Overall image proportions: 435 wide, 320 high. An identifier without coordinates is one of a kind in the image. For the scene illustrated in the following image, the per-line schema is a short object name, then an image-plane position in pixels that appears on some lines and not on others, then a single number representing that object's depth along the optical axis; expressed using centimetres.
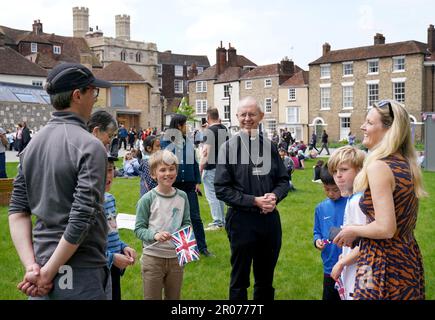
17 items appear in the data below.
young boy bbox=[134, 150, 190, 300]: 515
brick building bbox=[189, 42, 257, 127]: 6756
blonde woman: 342
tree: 7369
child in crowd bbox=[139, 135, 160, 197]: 725
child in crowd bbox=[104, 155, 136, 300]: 426
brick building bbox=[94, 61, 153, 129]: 6719
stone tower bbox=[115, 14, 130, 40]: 10173
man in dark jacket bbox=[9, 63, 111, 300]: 298
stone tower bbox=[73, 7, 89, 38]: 9512
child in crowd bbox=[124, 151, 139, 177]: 1966
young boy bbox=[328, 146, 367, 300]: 410
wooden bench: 1269
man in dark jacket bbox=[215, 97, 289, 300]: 525
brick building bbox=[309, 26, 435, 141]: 5081
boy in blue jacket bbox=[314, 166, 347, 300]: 488
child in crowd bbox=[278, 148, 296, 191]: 1739
